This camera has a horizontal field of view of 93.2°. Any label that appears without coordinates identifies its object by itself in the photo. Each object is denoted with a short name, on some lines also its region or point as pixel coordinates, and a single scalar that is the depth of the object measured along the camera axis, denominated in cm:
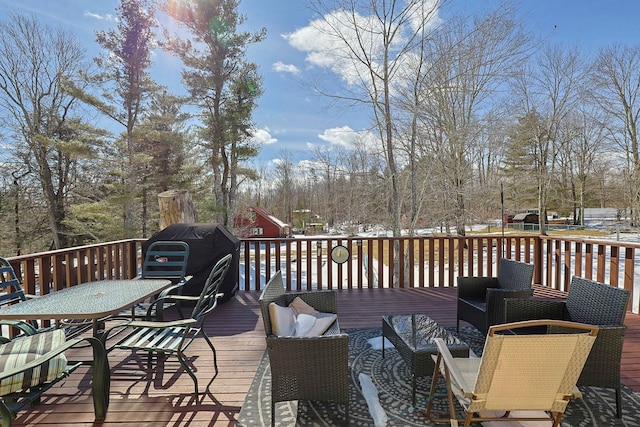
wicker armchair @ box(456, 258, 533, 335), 272
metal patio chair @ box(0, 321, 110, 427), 144
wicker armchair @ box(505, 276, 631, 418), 188
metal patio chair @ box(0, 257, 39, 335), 207
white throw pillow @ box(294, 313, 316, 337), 216
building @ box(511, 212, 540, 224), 2632
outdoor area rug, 184
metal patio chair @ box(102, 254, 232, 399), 198
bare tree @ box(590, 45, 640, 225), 1309
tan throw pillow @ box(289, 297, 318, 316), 255
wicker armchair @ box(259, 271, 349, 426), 173
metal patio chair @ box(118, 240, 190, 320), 283
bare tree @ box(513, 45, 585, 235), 1084
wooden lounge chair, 140
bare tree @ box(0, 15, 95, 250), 1102
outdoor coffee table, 199
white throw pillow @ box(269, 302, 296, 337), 192
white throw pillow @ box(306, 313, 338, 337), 224
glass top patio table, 180
